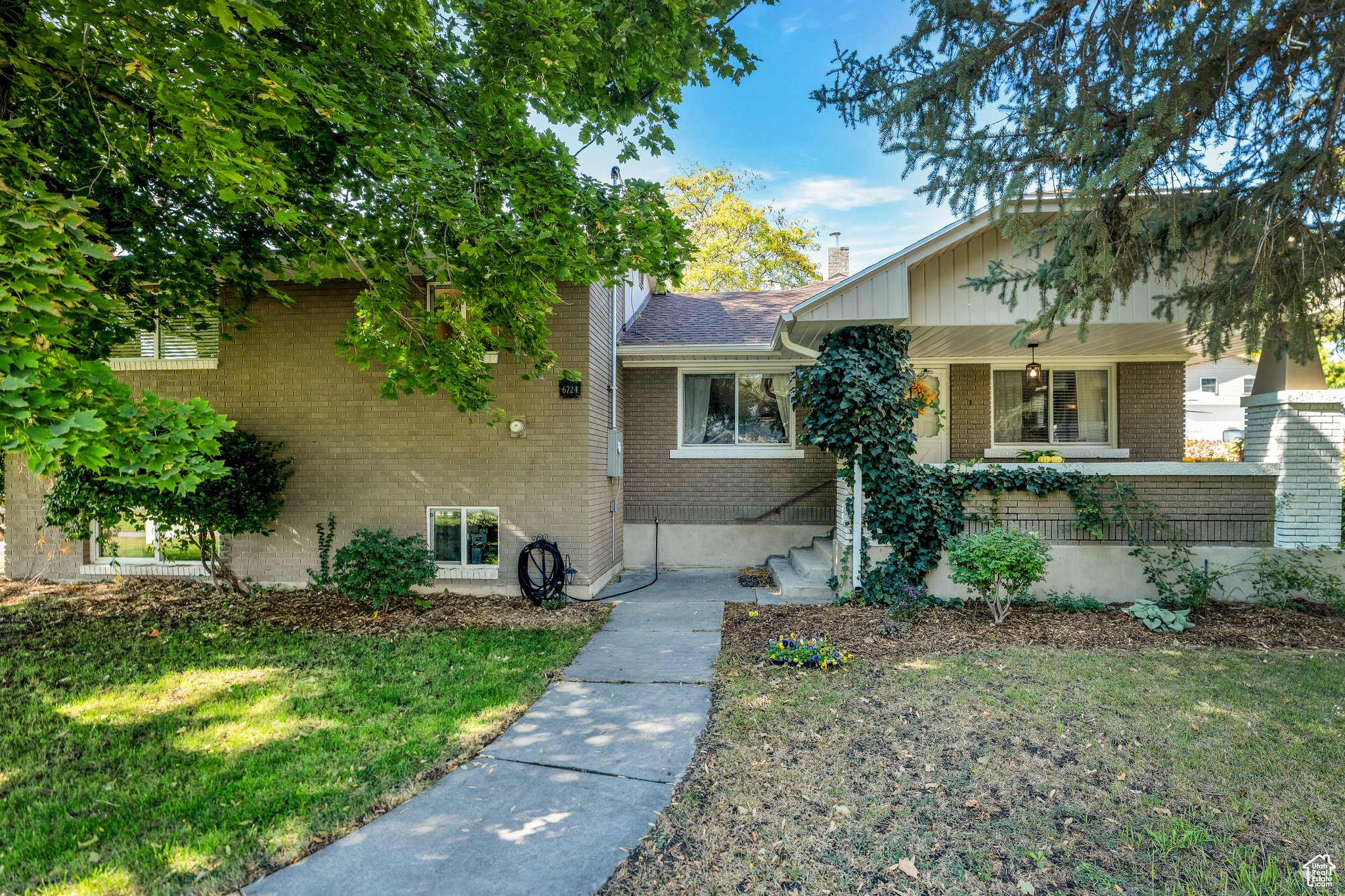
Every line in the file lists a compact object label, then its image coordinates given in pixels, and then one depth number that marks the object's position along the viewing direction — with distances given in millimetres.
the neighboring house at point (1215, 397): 26500
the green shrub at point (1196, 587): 6902
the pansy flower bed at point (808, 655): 5395
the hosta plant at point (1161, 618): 6367
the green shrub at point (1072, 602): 7176
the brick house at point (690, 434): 7336
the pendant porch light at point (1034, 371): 9266
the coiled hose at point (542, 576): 7652
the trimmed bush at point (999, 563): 6344
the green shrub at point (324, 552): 8195
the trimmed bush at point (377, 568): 7121
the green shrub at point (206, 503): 7117
